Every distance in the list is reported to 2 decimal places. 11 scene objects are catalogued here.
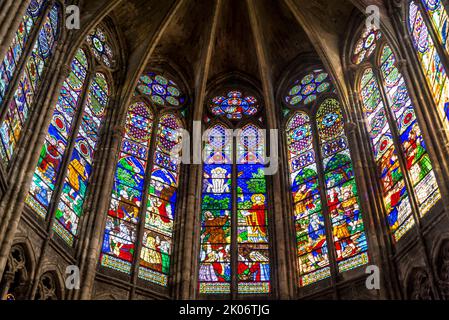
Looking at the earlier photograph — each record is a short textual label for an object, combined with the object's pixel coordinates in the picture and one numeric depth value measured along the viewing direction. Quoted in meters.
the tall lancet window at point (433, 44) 13.26
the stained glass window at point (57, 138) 13.62
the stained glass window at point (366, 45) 17.73
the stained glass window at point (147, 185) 15.45
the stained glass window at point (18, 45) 12.12
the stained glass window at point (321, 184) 15.42
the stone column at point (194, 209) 15.28
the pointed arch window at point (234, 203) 15.90
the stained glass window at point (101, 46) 18.23
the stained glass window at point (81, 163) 14.33
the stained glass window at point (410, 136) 13.42
